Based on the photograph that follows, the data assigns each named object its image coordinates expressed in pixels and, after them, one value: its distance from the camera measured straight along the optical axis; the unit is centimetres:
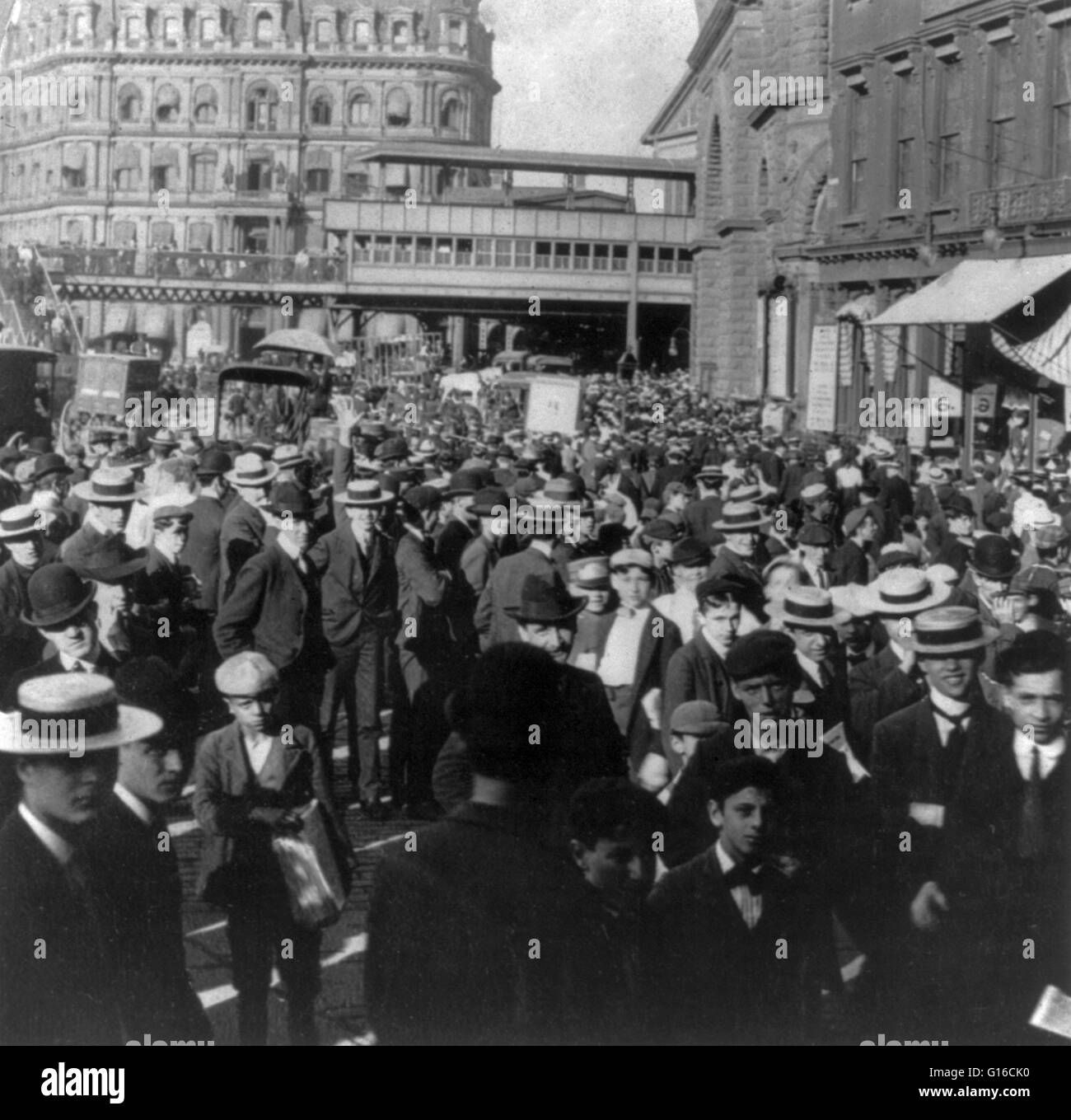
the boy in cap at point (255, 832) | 559
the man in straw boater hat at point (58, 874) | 446
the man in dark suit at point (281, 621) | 788
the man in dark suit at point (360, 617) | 873
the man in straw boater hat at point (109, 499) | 850
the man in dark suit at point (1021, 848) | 537
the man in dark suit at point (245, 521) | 959
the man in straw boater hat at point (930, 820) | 532
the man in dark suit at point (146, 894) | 463
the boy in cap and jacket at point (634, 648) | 694
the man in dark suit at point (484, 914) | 383
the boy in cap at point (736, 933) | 471
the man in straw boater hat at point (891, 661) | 655
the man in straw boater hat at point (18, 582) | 657
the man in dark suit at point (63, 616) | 614
